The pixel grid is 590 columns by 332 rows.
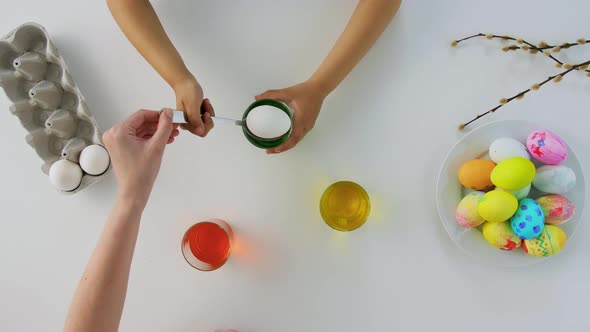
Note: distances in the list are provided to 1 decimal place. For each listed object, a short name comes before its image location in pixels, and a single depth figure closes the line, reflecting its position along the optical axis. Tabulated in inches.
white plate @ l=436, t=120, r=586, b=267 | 29.1
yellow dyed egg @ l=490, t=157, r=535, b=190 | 26.5
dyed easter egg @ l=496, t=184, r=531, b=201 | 27.6
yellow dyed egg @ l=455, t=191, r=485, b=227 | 28.1
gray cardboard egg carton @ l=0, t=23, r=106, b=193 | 30.5
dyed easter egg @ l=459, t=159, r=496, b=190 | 28.4
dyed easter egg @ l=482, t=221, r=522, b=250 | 27.9
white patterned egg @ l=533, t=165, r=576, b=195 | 27.6
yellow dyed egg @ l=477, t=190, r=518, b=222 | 26.8
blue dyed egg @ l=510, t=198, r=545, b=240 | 27.1
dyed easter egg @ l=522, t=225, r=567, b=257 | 27.7
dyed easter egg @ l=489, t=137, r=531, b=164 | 28.0
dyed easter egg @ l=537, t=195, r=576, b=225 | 27.8
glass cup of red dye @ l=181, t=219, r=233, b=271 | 29.6
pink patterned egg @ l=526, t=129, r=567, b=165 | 27.7
